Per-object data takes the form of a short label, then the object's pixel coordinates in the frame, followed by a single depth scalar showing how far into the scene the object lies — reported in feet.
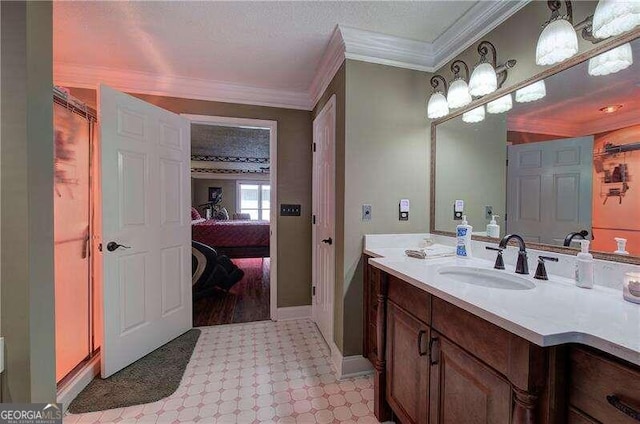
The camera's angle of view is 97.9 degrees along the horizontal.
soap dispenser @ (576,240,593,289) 3.46
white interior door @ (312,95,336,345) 7.07
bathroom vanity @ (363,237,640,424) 2.12
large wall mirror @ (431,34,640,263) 3.47
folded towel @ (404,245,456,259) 5.31
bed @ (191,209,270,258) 14.93
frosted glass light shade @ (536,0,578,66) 3.83
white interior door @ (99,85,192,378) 6.14
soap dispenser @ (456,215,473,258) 5.37
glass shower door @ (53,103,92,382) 5.44
